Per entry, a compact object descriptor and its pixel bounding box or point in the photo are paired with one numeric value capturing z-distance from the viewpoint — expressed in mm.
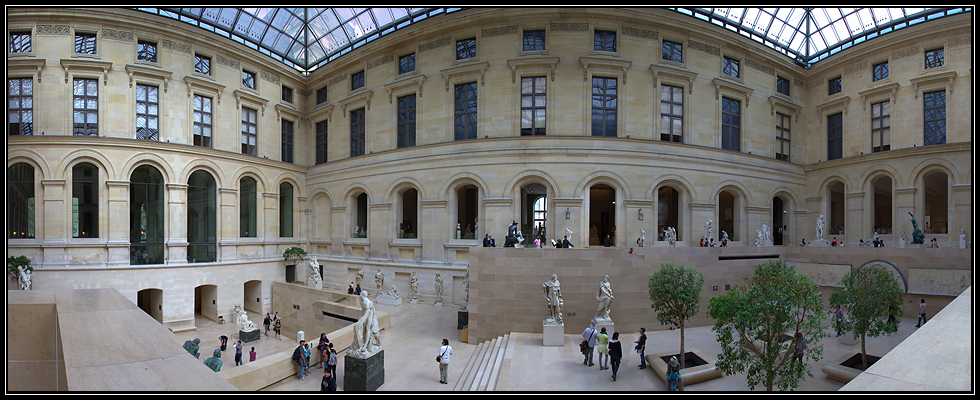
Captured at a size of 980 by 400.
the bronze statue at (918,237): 22656
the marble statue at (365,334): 12617
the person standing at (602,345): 12602
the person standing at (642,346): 12789
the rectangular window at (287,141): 32406
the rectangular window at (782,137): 29234
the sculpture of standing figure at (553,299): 15234
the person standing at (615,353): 12023
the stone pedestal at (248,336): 22797
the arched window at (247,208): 29328
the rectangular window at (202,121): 27312
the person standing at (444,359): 12891
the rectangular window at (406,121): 27266
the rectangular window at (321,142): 32622
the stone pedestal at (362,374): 12391
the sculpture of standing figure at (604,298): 14984
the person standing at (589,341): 12836
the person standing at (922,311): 16672
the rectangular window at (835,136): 29156
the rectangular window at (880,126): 26922
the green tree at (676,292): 12914
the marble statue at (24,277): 21594
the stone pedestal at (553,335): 15016
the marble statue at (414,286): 25039
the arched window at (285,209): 31922
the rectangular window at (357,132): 29859
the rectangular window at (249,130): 29641
